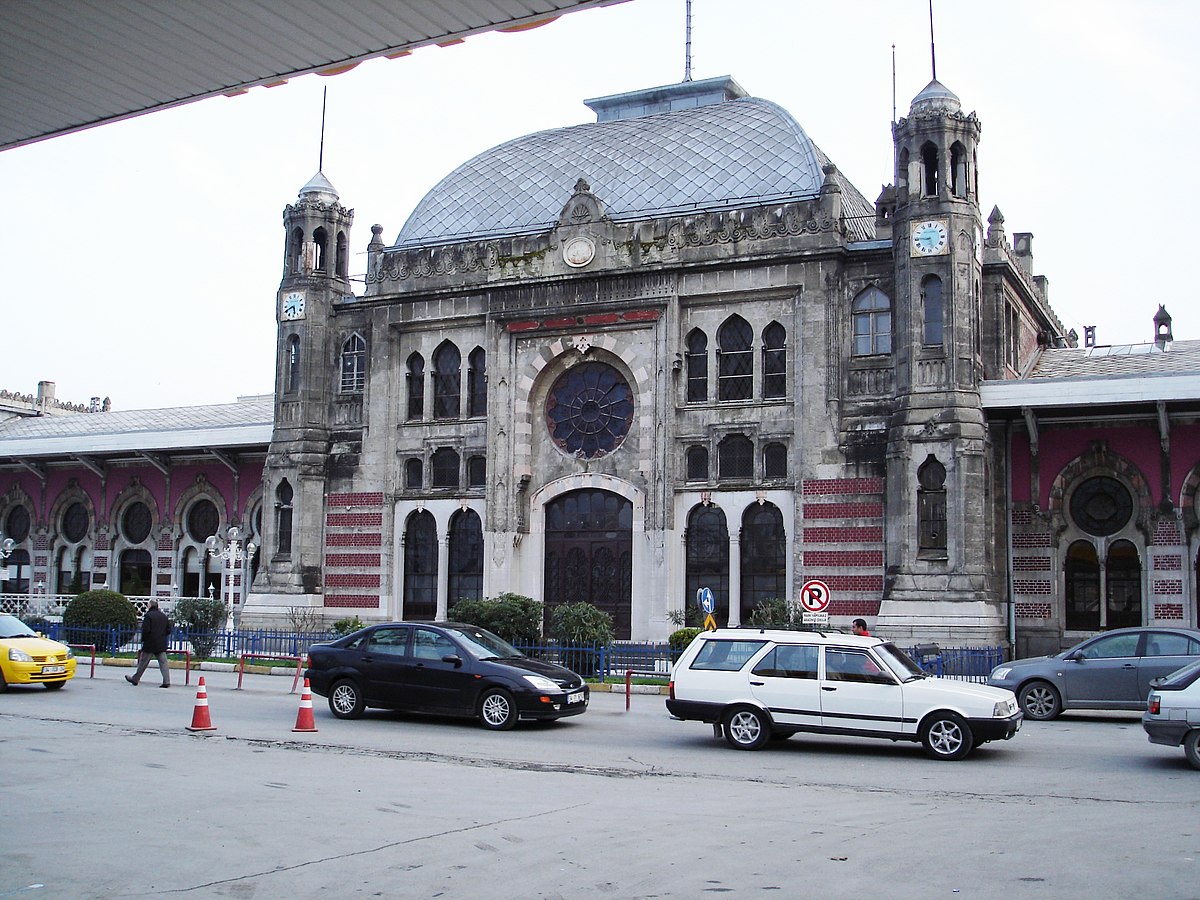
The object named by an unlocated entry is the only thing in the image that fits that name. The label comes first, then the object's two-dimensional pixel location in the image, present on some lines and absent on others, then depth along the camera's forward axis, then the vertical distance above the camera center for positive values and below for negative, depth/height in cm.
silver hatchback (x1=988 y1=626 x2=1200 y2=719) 1881 -126
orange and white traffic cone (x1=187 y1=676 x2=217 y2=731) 1688 -186
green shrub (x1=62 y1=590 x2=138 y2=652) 3212 -104
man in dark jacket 2375 -119
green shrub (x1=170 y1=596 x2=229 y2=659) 3203 -96
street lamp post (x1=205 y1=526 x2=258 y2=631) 3656 +92
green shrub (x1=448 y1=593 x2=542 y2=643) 2733 -77
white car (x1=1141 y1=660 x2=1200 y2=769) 1407 -139
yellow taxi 2181 -146
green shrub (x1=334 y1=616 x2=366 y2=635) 3089 -112
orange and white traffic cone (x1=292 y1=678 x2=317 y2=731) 1681 -184
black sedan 1770 -138
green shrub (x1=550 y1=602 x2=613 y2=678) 2600 -102
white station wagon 1527 -135
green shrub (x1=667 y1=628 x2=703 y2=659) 2728 -119
